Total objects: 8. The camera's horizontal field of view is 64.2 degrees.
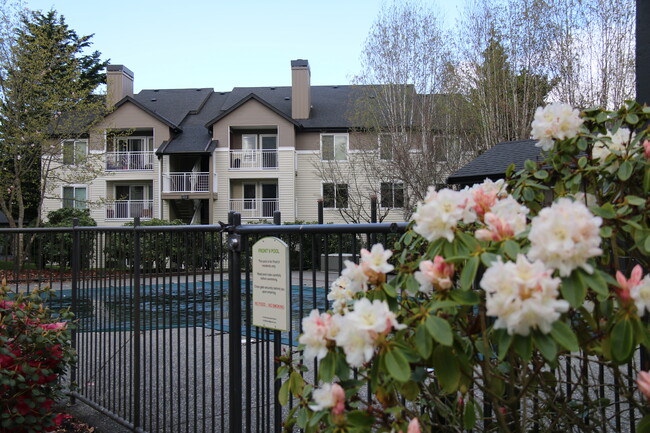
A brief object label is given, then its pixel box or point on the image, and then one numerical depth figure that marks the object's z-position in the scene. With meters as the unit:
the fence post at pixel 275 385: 2.72
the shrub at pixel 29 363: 3.36
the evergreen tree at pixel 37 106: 20.53
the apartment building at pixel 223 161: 31.36
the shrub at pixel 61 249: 5.04
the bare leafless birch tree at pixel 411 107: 24.72
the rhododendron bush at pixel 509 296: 1.13
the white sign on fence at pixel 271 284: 2.66
